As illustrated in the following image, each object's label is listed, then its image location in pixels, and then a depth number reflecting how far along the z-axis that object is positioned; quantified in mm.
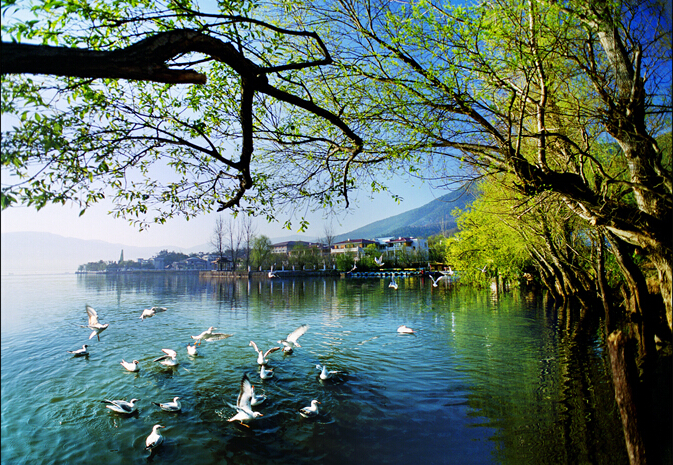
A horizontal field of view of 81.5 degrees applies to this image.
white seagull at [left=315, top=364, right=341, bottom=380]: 10375
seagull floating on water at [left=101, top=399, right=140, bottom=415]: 8016
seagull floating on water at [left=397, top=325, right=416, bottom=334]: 15555
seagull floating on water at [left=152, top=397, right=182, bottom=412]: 8227
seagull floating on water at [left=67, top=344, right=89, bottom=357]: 13172
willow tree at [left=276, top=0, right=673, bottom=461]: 6469
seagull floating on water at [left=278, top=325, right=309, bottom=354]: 11117
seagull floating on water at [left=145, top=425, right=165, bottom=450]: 6723
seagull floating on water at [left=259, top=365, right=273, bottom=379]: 10568
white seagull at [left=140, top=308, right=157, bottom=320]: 12008
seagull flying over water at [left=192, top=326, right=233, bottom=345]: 10877
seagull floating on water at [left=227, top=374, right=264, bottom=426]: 7250
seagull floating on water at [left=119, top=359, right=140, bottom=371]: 11166
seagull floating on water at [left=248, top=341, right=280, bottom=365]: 11477
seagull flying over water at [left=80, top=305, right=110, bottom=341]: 10325
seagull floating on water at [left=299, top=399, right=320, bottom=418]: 8062
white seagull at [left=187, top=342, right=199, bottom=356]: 12988
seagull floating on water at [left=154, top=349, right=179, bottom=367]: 11492
